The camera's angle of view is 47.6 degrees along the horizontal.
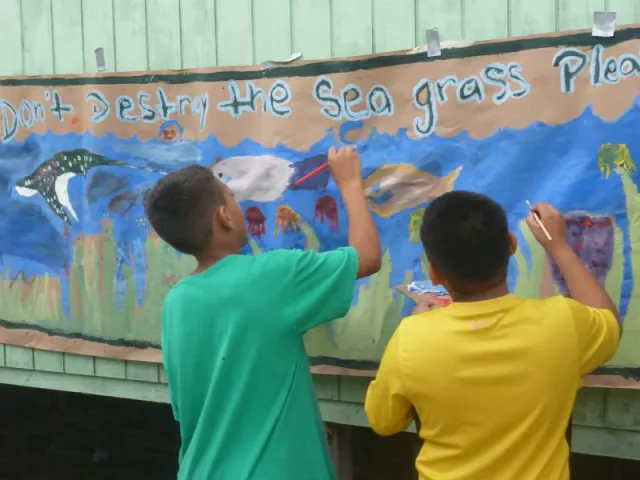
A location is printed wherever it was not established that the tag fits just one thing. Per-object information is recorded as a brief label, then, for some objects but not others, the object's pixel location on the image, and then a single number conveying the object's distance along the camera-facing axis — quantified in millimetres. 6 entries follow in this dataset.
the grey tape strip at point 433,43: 2039
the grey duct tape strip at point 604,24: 1816
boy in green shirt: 1609
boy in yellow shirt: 1374
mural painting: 1869
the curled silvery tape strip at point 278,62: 2260
